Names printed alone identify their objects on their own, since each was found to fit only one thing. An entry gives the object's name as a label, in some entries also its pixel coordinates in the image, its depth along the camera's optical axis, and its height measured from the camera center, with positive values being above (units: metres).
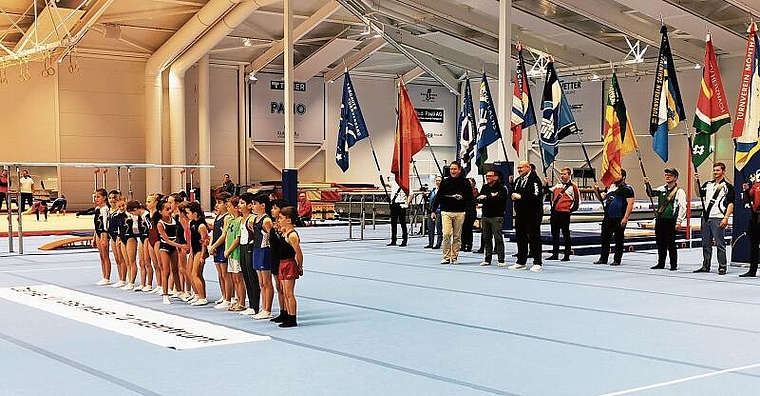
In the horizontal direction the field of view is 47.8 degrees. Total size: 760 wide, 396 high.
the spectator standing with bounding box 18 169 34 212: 26.28 -0.01
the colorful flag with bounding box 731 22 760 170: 13.16 +1.10
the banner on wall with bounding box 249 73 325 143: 35.12 +3.15
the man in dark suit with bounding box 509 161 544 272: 14.09 -0.42
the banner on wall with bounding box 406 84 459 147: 39.19 +3.33
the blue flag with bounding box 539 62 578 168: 17.44 +1.31
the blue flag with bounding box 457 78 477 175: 20.09 +1.22
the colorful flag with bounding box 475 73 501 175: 18.75 +1.24
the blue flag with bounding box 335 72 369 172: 19.80 +1.47
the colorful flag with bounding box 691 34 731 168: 13.92 +1.11
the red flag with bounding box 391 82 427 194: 17.77 +0.92
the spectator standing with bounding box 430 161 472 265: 14.81 -0.40
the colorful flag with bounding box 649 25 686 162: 14.89 +1.38
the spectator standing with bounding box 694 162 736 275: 13.05 -0.46
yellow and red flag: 16.06 +0.96
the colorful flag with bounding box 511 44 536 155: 19.27 +1.74
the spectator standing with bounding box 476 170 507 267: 14.66 -0.47
